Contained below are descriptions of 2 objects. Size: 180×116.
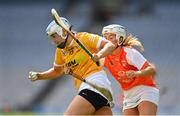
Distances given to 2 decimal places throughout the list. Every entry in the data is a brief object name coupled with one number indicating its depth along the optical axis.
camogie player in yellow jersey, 15.23
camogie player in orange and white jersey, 16.61
